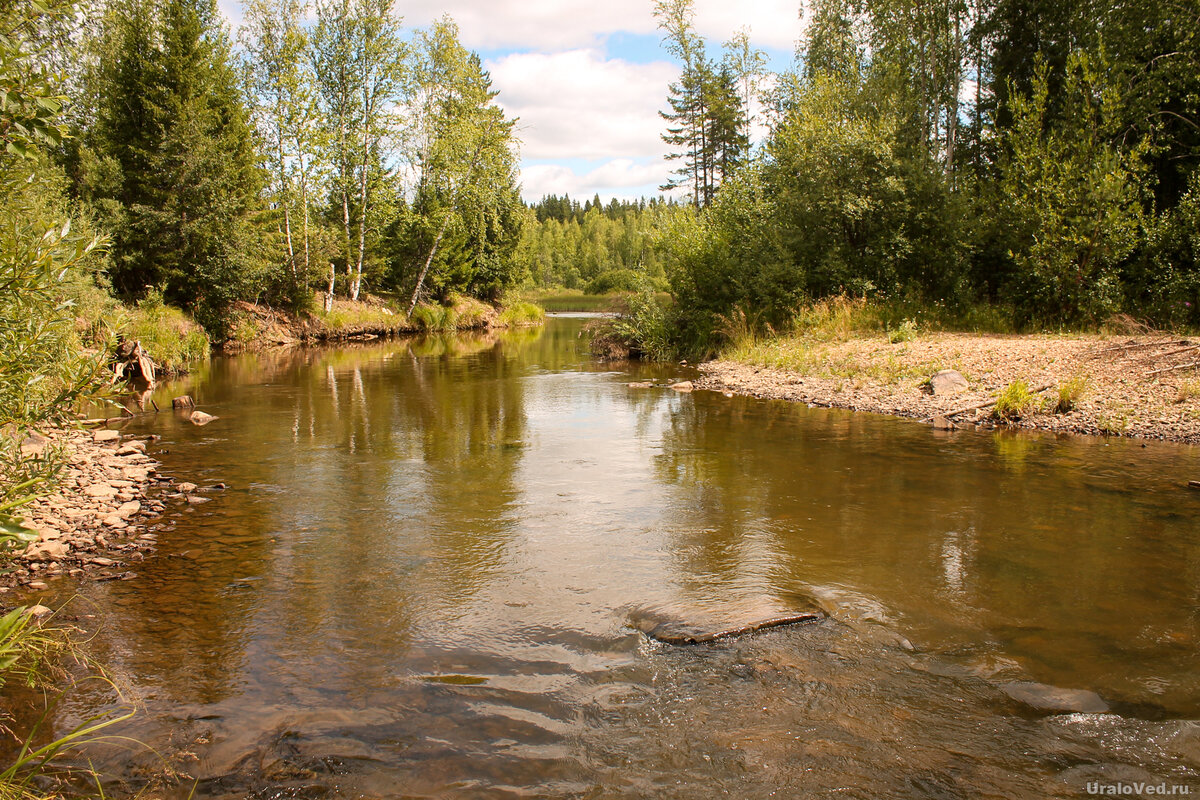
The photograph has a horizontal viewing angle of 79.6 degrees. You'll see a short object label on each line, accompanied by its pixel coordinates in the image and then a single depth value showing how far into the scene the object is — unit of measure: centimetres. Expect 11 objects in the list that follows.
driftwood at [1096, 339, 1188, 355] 1452
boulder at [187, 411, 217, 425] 1450
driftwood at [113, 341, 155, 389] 1945
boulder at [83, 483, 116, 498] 888
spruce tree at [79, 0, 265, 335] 2650
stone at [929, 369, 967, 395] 1499
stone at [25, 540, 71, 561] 707
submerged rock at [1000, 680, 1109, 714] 468
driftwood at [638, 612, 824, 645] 573
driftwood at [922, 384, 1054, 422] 1369
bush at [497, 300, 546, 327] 4903
